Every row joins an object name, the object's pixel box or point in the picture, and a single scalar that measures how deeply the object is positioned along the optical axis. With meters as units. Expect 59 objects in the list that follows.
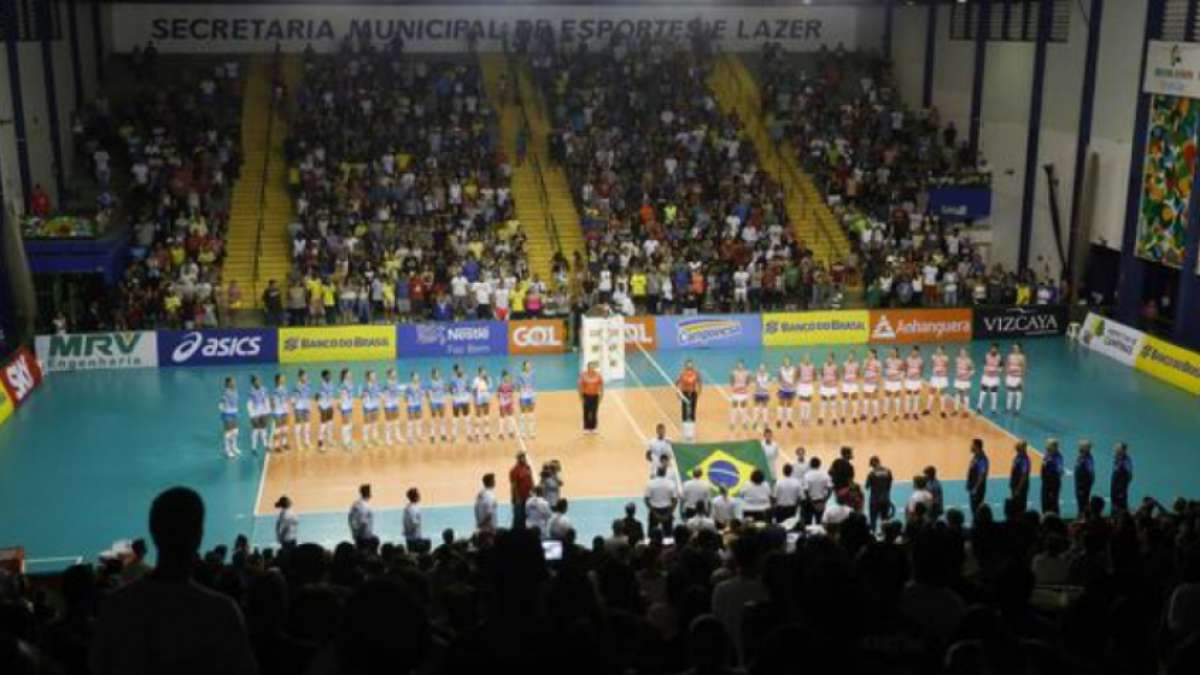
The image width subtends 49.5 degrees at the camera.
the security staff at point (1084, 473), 18.48
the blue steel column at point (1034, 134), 35.53
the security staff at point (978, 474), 18.50
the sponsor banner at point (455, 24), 40.97
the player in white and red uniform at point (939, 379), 25.31
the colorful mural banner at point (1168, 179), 30.27
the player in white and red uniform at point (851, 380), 24.77
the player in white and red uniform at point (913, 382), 24.80
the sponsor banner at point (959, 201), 37.66
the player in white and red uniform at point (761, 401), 23.91
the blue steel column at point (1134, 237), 31.72
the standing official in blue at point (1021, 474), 18.49
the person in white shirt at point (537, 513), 16.47
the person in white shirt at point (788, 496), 17.47
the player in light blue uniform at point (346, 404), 22.95
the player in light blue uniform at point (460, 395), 23.50
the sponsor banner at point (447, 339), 30.38
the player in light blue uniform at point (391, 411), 23.41
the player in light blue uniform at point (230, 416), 22.23
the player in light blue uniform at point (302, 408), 23.00
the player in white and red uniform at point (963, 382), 25.22
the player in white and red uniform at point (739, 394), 24.19
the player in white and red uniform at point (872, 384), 24.83
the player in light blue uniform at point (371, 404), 23.27
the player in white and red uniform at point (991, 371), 24.92
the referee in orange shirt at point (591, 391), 23.64
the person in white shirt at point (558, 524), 15.13
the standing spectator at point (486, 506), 16.97
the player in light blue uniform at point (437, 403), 23.20
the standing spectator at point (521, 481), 18.44
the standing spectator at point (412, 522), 16.52
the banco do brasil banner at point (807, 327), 31.92
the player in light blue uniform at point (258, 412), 22.59
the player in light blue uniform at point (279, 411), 22.88
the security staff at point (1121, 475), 18.19
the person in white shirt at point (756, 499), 17.08
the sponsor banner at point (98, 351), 28.44
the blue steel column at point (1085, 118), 33.31
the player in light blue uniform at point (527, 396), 23.31
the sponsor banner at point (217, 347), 29.28
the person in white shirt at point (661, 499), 17.38
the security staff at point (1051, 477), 18.53
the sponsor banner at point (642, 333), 31.05
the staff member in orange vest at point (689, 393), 23.50
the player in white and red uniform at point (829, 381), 24.66
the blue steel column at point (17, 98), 31.03
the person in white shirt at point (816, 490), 17.67
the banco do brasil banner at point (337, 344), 29.78
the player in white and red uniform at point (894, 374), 24.97
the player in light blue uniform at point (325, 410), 22.70
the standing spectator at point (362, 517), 16.44
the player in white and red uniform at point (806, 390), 24.47
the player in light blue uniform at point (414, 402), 23.27
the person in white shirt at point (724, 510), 16.70
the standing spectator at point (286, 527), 16.31
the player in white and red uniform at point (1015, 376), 24.95
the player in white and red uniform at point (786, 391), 24.23
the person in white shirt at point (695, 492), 17.13
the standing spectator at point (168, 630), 4.01
